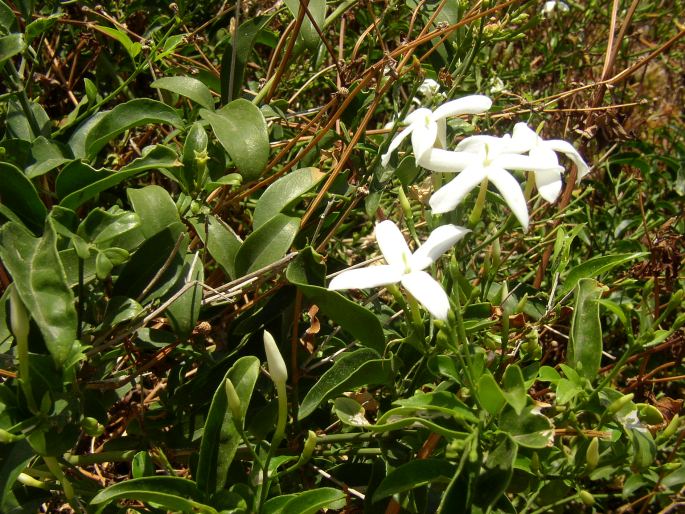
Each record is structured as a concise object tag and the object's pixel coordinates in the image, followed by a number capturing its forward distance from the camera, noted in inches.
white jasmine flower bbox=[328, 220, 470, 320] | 7.4
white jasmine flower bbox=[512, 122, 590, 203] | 8.1
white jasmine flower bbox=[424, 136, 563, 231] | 7.8
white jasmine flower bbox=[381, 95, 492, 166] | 8.4
